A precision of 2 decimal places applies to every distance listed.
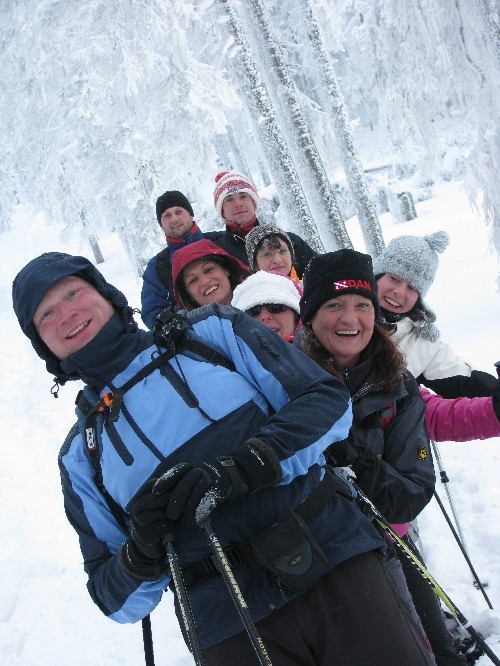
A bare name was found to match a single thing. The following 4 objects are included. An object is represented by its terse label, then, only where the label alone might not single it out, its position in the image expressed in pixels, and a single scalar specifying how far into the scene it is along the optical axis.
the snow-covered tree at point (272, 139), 9.13
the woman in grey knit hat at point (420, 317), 2.95
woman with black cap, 2.25
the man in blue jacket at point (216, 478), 1.62
